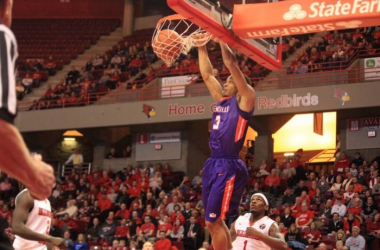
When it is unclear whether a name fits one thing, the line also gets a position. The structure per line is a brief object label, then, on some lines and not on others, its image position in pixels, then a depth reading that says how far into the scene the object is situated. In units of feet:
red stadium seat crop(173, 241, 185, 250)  55.32
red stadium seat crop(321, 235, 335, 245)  50.58
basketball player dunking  23.32
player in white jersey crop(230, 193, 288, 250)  27.40
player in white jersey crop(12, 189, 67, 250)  19.95
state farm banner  26.68
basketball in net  26.99
